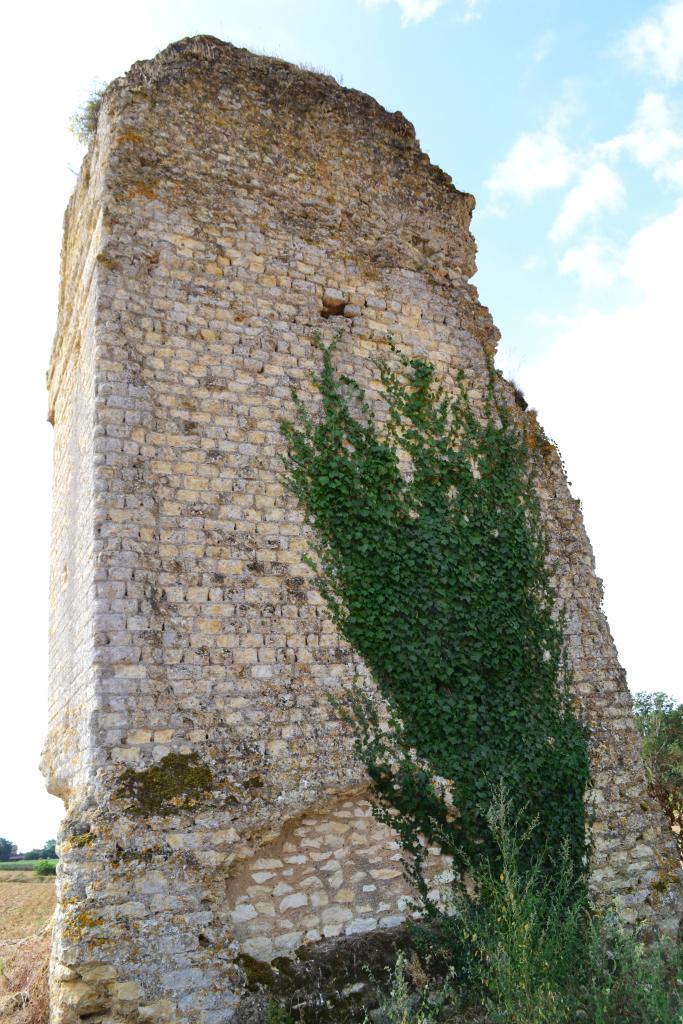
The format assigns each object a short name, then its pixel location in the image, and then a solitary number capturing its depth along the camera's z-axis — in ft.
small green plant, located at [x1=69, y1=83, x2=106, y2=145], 25.25
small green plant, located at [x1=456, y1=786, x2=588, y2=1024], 14.88
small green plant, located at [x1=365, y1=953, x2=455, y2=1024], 15.78
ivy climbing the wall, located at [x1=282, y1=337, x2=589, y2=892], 19.08
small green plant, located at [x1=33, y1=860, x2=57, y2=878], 54.21
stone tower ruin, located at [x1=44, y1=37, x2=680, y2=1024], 15.88
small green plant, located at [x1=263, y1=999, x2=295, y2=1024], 15.34
